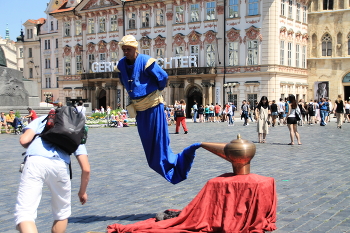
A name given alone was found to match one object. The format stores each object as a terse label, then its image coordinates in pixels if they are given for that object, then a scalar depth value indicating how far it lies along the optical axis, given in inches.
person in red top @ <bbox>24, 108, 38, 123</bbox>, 820.3
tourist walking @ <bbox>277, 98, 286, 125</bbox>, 1104.2
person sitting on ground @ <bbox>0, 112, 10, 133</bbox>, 879.1
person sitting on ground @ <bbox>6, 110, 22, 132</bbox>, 866.6
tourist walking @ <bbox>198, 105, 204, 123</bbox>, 1327.5
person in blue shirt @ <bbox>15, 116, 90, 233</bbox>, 142.3
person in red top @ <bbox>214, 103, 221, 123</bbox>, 1369.3
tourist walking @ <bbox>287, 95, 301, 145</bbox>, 561.0
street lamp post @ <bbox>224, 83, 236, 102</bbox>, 1546.5
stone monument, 964.6
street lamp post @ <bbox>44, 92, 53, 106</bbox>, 2426.4
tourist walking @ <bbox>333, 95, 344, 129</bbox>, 915.4
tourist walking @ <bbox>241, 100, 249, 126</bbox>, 1067.3
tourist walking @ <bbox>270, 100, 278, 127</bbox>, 981.2
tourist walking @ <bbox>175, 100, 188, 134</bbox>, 810.9
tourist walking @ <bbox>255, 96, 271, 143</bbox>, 601.9
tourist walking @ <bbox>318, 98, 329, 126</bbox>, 1029.2
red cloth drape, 175.9
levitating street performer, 205.8
